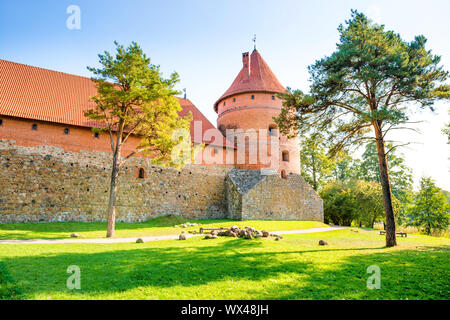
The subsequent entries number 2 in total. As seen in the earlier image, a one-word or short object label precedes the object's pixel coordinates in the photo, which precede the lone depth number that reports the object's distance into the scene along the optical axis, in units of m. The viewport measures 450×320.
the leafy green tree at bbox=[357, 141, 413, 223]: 28.30
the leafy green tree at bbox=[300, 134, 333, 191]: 30.17
